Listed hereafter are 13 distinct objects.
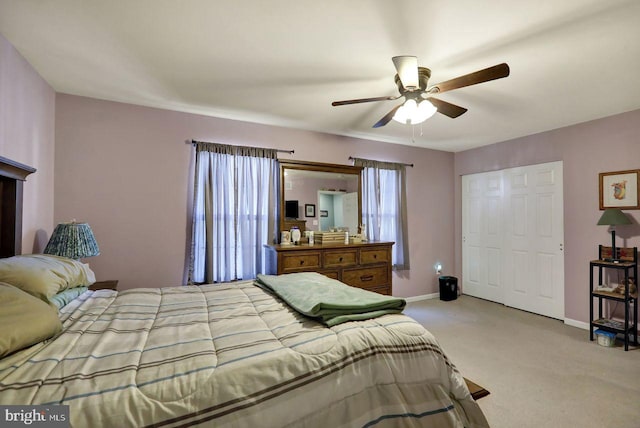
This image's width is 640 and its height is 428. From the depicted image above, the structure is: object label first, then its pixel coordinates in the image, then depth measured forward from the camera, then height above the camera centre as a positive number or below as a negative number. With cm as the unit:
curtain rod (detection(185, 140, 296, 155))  377 +89
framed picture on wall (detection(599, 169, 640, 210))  317 +35
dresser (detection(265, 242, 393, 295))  331 -52
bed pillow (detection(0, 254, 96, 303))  141 -30
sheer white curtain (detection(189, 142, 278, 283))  330 +10
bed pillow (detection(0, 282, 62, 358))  101 -40
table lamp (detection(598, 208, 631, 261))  306 +0
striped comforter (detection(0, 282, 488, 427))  90 -55
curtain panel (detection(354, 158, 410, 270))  437 +21
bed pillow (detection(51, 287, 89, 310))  156 -46
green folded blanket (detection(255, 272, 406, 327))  148 -46
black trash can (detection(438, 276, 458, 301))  475 -113
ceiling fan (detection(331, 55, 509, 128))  180 +91
